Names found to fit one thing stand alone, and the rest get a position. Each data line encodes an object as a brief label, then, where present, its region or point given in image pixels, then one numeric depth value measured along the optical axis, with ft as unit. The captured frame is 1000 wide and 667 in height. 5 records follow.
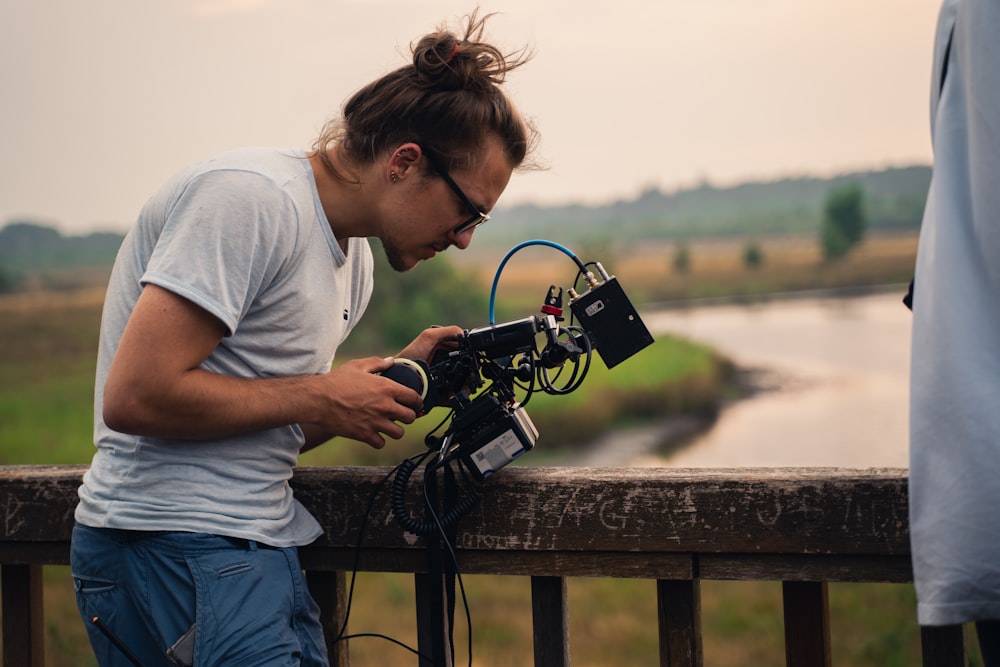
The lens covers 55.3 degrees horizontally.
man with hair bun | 5.63
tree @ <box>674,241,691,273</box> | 367.04
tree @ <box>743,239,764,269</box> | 384.68
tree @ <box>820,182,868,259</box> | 338.13
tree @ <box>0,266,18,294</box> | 217.93
